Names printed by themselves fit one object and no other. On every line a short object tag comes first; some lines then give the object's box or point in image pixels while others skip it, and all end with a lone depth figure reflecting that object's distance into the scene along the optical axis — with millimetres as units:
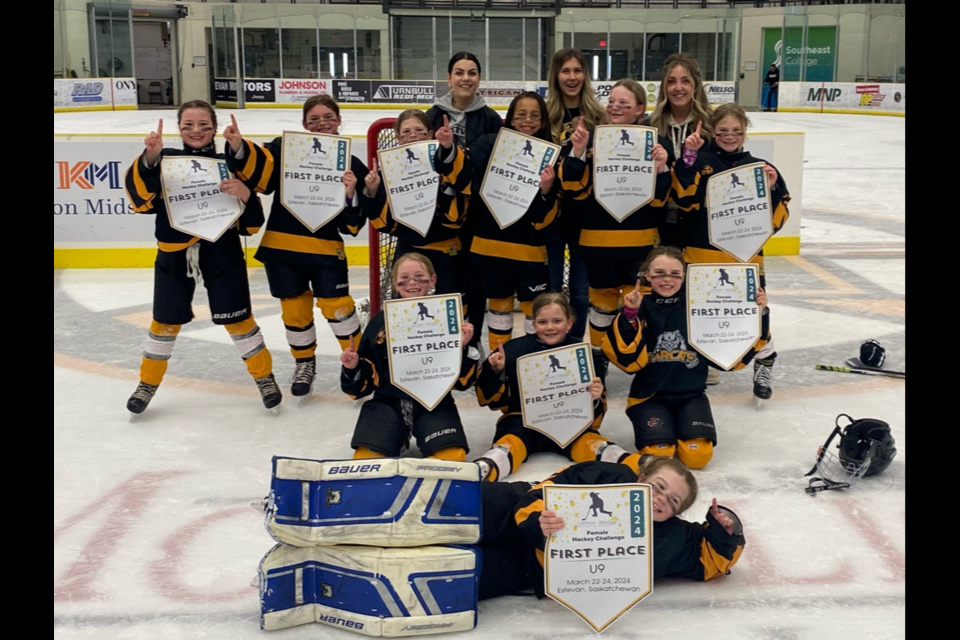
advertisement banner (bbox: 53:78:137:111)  21203
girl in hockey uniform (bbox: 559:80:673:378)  4148
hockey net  5125
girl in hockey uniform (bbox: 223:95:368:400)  4344
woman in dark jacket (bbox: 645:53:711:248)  4203
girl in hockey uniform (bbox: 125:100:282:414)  4156
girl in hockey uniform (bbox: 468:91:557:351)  4227
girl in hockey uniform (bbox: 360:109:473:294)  4156
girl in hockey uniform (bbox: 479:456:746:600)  2721
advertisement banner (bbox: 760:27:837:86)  24344
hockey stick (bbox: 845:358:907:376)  4902
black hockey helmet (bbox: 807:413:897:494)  3529
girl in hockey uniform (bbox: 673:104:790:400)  4168
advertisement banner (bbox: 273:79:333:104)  24688
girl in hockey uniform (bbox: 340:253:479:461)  3578
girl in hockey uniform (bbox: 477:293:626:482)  3635
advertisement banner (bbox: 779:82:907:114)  22109
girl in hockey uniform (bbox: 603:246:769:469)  3723
